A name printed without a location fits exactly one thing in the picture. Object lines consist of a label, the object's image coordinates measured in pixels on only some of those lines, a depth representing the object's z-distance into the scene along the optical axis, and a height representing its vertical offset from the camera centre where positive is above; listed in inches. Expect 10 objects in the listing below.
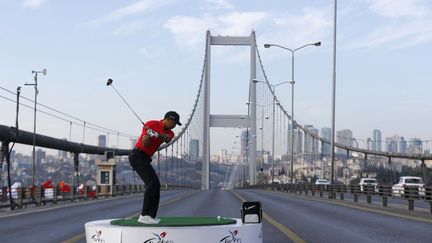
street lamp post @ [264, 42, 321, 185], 2564.0 +364.7
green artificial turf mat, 300.2 -23.8
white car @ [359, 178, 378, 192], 2230.8 -24.0
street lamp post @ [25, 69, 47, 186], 1711.2 +110.1
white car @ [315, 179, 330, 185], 2907.5 -36.0
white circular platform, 275.4 -25.6
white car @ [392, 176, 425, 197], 1884.2 -18.1
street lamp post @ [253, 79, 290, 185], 3783.5 +317.6
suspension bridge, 628.7 -49.6
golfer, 318.7 +6.9
